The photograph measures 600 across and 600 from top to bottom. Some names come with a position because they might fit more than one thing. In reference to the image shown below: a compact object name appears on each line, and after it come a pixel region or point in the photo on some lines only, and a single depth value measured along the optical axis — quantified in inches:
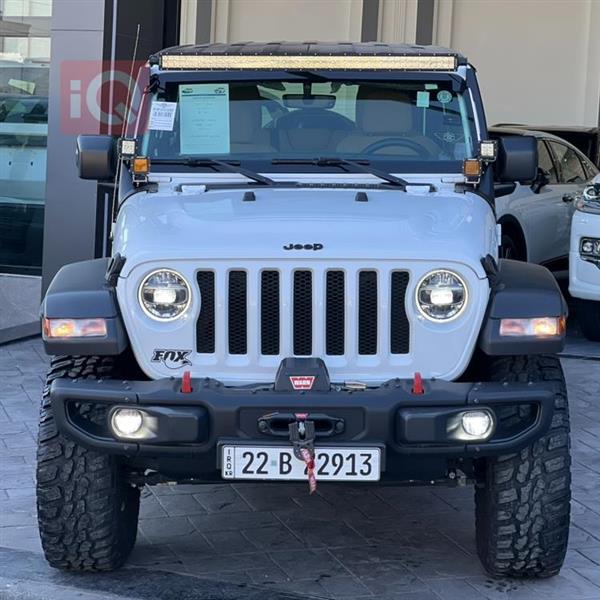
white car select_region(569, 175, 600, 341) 380.8
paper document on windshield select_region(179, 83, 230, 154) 228.1
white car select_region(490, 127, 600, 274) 445.4
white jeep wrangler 180.1
